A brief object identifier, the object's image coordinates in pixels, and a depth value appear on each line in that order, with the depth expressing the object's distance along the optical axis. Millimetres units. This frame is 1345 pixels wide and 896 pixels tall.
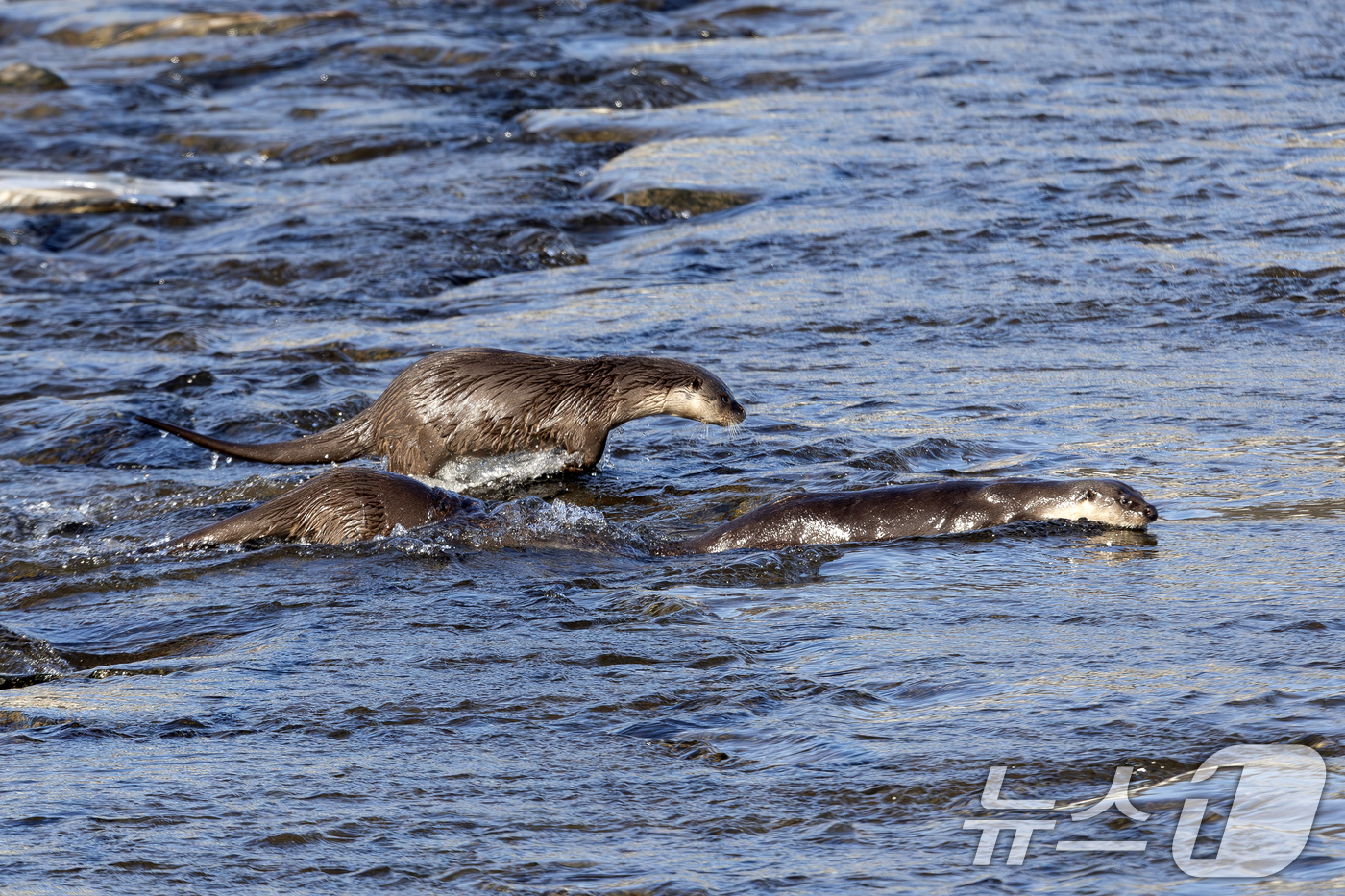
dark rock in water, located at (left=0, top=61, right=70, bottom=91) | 27172
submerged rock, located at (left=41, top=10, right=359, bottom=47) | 31953
